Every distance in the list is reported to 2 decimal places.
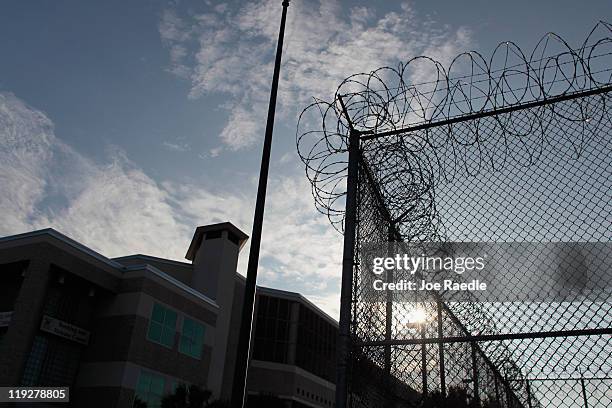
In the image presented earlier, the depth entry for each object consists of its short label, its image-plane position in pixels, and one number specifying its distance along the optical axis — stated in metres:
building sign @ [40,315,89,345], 22.78
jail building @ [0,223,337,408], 22.25
